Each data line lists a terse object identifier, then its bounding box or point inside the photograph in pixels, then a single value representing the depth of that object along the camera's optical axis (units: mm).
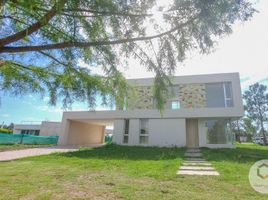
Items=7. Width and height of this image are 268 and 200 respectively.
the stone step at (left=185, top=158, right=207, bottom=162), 9013
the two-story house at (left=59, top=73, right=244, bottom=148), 14273
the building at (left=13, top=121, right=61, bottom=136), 29611
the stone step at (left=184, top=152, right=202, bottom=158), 10031
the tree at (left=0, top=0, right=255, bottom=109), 2441
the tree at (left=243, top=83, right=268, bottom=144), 36219
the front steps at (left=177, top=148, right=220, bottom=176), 5851
